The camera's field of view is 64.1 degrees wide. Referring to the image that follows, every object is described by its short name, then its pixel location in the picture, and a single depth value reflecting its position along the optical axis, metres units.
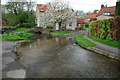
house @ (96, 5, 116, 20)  36.61
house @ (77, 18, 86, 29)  40.14
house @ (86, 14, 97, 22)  63.09
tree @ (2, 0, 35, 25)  38.53
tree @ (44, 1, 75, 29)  27.81
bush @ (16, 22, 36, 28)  40.61
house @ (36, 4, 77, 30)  37.00
